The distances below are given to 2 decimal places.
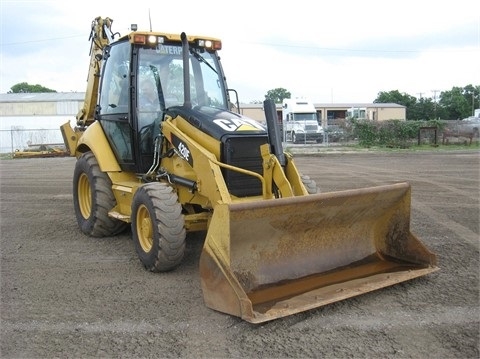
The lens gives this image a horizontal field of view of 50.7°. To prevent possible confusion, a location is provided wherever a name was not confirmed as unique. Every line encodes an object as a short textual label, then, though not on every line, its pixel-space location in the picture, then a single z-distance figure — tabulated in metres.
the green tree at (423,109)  68.00
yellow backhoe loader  4.28
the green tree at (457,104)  70.69
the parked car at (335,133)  29.37
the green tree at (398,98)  71.75
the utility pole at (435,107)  67.41
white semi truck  30.89
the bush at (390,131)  26.95
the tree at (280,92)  82.68
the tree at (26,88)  85.12
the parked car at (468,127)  26.98
